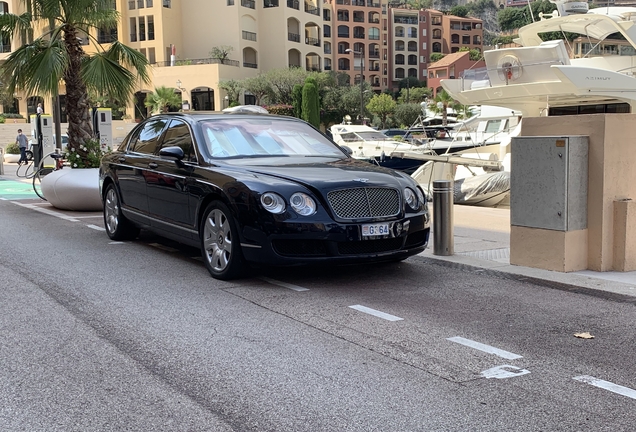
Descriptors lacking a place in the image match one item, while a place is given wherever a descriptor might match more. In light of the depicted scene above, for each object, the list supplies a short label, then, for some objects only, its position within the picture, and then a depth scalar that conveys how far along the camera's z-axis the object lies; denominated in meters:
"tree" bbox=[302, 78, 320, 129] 56.72
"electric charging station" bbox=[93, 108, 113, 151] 21.57
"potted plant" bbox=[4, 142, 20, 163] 39.91
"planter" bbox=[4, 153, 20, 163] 39.84
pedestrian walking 33.31
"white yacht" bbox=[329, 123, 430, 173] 22.98
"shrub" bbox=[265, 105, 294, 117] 61.33
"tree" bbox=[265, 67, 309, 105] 64.06
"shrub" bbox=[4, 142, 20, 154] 41.38
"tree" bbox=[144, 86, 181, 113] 58.94
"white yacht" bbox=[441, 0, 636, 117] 16.58
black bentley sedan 6.80
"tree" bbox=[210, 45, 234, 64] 66.00
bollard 8.51
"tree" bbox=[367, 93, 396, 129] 73.75
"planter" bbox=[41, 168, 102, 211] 13.99
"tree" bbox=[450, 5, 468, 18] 161.75
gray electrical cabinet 7.41
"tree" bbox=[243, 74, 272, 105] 63.91
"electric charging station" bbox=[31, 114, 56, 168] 26.11
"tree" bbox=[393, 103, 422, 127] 74.56
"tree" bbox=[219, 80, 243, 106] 62.44
